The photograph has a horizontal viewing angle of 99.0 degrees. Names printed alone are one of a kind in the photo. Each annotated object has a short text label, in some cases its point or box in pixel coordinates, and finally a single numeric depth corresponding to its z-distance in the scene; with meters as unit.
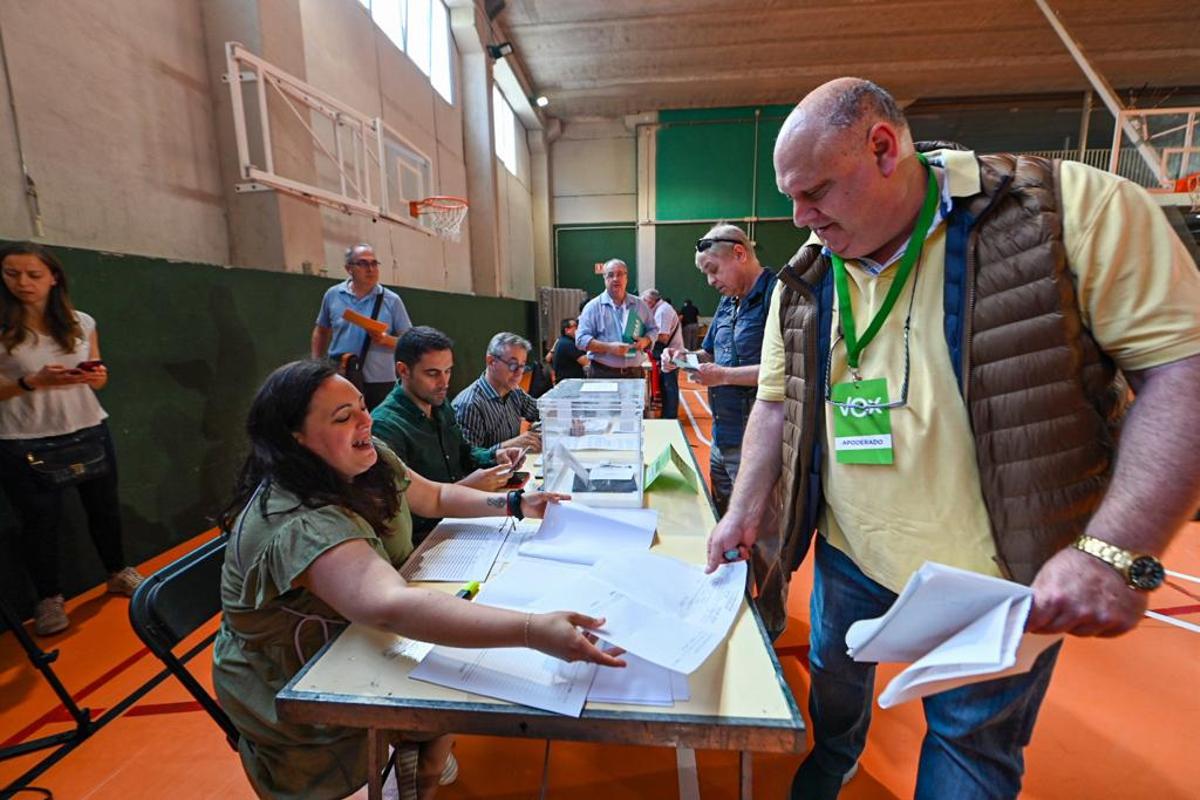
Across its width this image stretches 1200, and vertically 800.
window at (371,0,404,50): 5.09
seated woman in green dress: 0.80
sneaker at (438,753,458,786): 1.46
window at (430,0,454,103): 6.55
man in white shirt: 4.81
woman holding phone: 1.93
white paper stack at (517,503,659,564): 1.16
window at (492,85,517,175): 8.82
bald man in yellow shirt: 0.68
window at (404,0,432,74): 5.93
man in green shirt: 1.68
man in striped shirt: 2.35
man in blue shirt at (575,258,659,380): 4.02
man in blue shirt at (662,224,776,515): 2.17
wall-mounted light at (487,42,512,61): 7.35
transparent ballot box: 1.53
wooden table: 0.69
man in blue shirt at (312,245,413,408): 3.23
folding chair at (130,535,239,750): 0.94
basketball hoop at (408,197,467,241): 5.24
